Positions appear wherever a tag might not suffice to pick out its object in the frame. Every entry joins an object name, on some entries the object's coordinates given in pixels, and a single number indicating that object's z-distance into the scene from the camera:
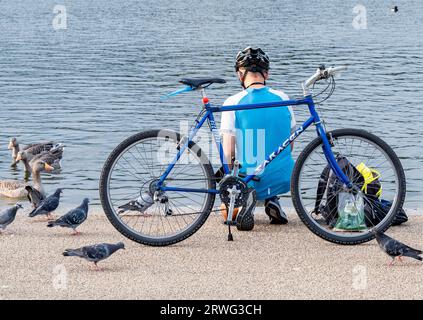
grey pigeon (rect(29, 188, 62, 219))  9.52
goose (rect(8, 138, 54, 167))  16.69
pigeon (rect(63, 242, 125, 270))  7.82
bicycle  8.34
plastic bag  8.64
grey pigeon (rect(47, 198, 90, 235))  8.88
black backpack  8.66
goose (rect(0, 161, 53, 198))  14.18
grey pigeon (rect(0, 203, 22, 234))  8.98
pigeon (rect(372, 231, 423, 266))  7.82
